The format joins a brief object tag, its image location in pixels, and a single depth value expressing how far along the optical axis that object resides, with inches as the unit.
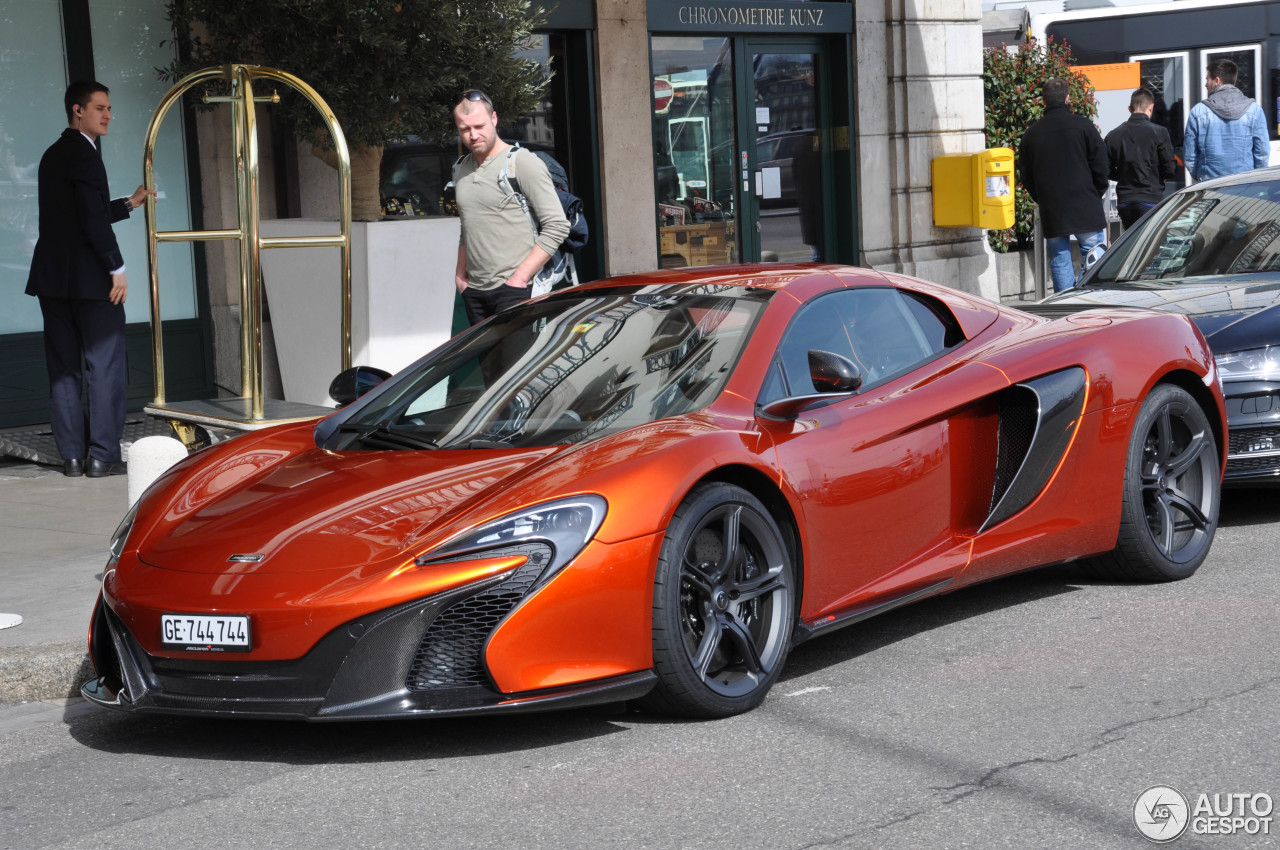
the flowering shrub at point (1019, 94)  653.9
